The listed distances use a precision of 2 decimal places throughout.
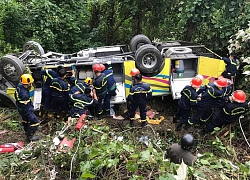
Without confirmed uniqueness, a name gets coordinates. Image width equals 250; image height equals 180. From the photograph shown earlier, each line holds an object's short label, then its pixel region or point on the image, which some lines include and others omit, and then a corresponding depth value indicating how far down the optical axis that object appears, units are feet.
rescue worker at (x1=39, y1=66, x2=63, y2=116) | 13.52
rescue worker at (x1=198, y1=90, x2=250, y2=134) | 11.59
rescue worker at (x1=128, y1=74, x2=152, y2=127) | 12.74
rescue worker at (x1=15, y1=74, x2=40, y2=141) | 11.80
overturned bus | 13.95
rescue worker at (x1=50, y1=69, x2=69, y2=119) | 13.23
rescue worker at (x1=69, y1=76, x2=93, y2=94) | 12.76
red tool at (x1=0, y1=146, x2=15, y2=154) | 10.45
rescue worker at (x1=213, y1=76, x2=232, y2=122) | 12.71
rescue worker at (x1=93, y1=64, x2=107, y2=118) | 13.39
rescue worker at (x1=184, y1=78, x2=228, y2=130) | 12.39
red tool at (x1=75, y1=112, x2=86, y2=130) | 9.65
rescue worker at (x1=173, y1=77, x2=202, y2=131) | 12.63
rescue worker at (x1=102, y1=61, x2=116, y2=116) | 13.78
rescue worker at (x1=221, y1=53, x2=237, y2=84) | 14.54
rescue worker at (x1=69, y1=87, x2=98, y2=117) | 12.63
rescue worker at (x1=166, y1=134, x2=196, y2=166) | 8.38
